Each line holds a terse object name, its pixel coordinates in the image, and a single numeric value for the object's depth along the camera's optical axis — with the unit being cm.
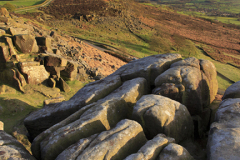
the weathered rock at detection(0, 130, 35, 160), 787
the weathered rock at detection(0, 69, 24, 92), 1977
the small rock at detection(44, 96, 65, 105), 1838
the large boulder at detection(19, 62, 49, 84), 2036
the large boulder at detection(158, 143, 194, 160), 696
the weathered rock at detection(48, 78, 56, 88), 2225
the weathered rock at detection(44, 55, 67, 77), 2262
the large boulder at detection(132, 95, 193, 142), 917
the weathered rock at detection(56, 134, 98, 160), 750
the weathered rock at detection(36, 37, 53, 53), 2468
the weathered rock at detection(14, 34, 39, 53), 2114
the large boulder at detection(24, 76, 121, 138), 1214
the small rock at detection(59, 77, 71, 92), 2289
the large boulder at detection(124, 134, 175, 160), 685
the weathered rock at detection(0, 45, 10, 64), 1959
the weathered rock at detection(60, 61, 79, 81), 2494
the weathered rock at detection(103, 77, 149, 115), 1174
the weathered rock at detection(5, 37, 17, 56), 2030
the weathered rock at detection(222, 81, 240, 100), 1153
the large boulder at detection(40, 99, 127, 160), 853
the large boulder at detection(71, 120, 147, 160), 723
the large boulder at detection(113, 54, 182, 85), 1455
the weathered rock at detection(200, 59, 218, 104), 1410
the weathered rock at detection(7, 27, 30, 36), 2198
